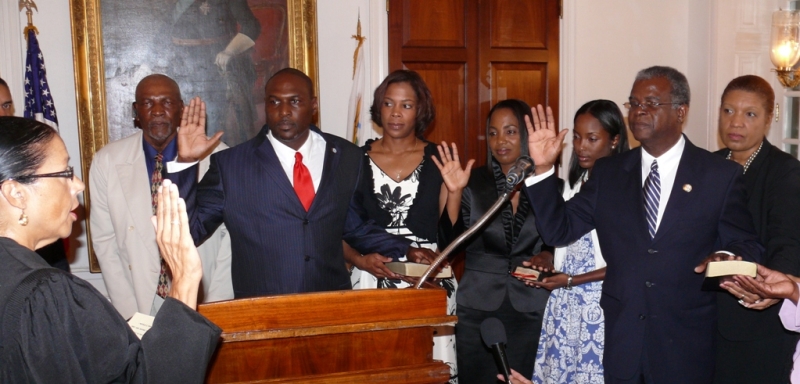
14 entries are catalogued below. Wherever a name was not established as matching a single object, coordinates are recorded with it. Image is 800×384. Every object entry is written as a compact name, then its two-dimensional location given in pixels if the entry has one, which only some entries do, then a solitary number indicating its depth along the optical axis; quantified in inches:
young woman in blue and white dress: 130.2
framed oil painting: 188.7
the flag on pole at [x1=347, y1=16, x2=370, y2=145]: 201.0
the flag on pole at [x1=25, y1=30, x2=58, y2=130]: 179.9
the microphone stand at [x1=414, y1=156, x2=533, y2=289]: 91.5
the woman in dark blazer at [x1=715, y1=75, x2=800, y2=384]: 121.4
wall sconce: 181.9
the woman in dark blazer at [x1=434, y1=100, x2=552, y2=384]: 143.2
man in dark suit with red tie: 122.0
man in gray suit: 143.6
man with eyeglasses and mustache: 109.8
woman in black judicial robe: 59.5
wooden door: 217.3
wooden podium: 84.8
